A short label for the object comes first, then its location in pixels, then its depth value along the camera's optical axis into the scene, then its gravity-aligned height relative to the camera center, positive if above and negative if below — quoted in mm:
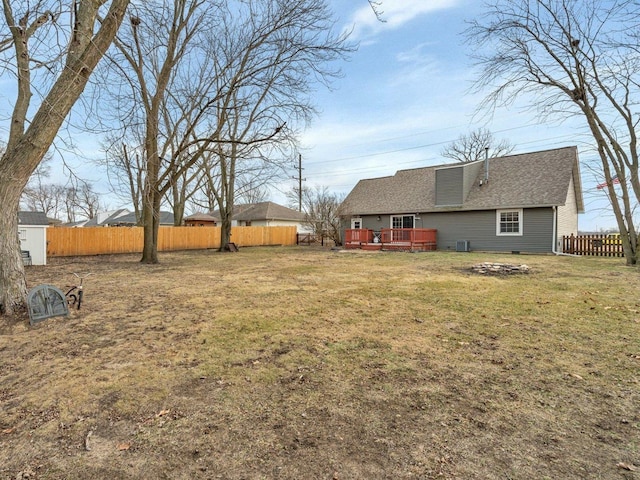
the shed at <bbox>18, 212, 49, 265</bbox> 12938 -10
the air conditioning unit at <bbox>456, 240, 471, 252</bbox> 17219 -574
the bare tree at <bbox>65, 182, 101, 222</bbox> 47262 +3644
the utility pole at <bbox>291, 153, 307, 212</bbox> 30588 +5025
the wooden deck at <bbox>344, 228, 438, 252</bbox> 17469 -214
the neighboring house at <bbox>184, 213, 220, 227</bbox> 35000 +1648
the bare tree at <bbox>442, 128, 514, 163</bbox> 29641 +7969
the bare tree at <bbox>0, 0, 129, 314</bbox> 4777 +1920
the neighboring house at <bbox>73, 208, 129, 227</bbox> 42281 +2554
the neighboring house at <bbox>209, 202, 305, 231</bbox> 32375 +2046
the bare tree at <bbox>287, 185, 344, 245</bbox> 22438 +1576
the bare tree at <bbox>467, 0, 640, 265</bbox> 10859 +5537
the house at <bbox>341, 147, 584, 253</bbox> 15438 +1504
